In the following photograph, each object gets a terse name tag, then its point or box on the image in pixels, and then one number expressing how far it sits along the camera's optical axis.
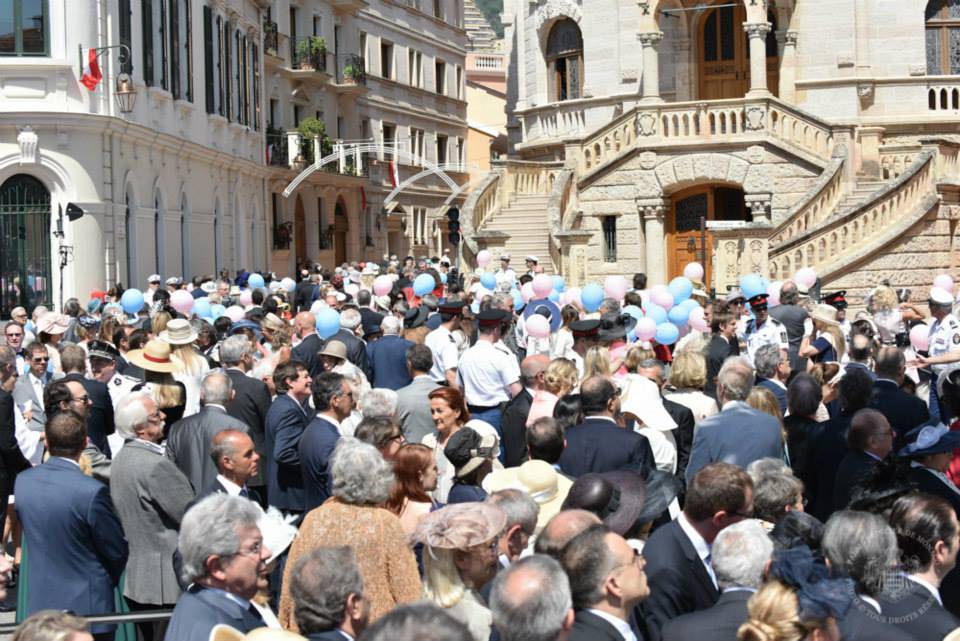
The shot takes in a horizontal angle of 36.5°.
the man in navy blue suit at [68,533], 7.55
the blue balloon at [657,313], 14.72
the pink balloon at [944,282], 15.07
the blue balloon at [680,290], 16.61
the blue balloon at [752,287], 14.38
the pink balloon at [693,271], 19.59
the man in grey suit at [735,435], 8.92
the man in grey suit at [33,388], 11.17
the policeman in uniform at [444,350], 13.74
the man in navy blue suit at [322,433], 9.13
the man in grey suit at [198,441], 9.18
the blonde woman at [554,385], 10.17
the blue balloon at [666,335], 13.92
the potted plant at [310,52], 48.56
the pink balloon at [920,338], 14.01
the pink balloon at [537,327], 14.17
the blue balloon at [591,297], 15.88
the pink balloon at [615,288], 17.12
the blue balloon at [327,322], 14.20
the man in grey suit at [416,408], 10.79
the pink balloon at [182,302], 17.02
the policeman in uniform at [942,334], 13.06
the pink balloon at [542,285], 16.81
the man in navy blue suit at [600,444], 8.52
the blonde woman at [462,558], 6.01
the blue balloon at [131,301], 17.72
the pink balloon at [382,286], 18.64
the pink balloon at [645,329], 13.66
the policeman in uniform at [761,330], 13.41
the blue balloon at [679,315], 14.96
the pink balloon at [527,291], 17.84
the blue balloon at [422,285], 18.41
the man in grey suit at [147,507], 8.06
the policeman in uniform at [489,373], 11.84
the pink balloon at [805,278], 18.05
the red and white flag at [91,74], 25.77
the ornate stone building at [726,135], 27.31
